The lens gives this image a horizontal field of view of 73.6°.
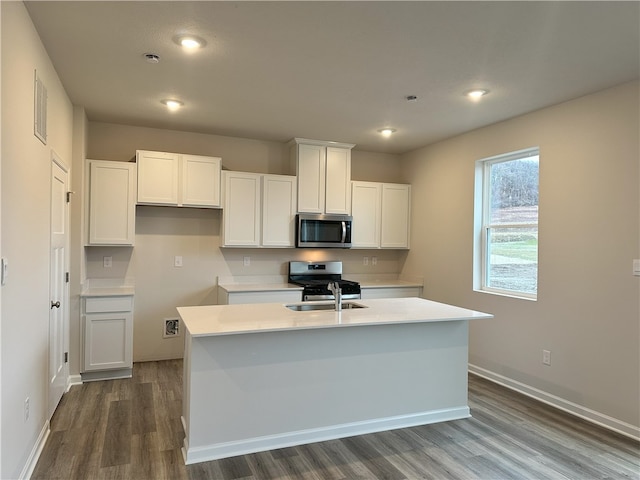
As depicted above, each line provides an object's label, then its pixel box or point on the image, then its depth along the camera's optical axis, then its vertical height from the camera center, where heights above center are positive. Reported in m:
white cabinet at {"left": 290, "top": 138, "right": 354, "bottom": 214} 5.01 +0.77
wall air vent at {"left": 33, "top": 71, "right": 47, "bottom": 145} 2.51 +0.75
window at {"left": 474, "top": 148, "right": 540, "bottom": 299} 3.99 +0.17
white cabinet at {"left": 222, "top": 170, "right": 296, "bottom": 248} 4.73 +0.32
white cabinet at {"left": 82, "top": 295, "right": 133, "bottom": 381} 3.97 -0.95
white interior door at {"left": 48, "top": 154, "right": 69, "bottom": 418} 3.12 -0.41
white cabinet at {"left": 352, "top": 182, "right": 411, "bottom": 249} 5.37 +0.33
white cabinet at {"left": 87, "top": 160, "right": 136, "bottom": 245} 4.18 +0.33
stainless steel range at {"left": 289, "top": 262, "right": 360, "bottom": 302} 4.80 -0.50
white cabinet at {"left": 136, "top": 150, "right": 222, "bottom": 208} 4.38 +0.61
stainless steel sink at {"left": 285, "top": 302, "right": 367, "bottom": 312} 3.35 -0.54
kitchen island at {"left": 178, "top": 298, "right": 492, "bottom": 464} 2.66 -0.93
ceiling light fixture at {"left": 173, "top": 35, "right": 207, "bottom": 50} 2.54 +1.19
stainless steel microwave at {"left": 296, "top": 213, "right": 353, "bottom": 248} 5.02 +0.10
